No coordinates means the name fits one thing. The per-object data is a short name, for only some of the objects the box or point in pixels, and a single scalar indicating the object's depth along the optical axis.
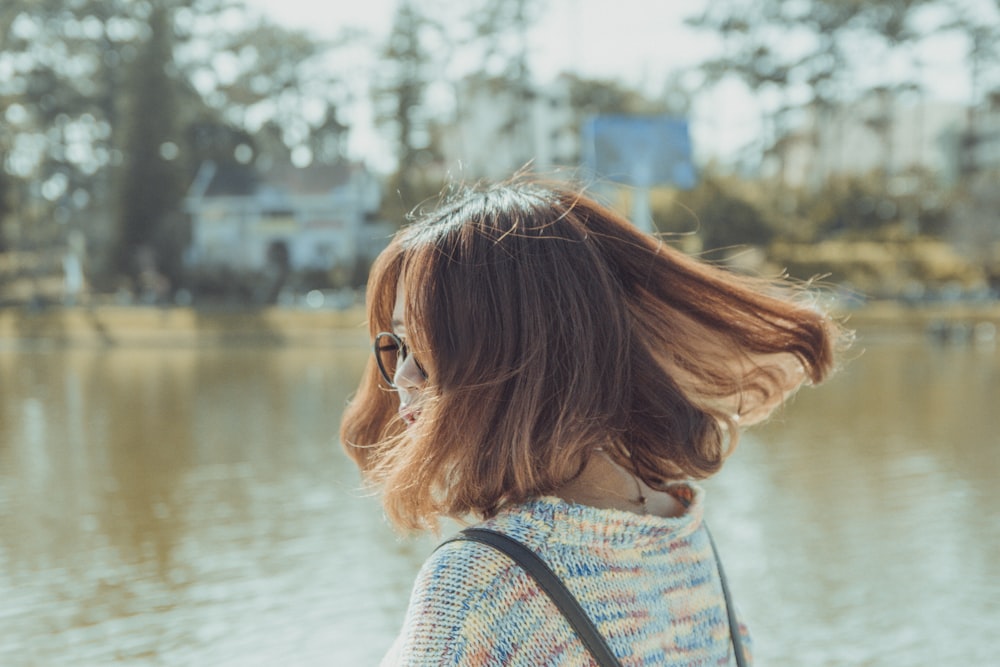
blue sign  33.66
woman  0.95
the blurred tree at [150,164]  41.69
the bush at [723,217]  39.47
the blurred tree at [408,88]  40.16
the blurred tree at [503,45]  39.47
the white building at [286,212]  47.75
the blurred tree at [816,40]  38.88
